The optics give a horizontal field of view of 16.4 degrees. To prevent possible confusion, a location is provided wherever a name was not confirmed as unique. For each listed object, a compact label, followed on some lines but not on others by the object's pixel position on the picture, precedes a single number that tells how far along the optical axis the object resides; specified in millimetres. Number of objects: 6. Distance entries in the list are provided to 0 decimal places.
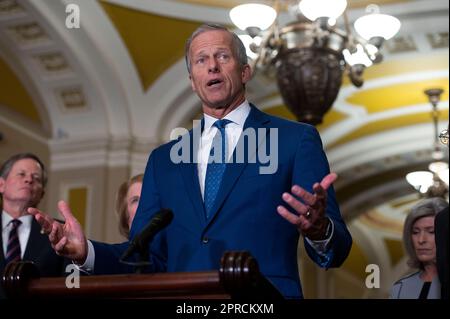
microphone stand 3377
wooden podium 3061
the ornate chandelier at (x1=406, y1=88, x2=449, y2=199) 14684
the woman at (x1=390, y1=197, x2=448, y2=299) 6521
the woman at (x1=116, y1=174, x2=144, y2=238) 6451
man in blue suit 3855
